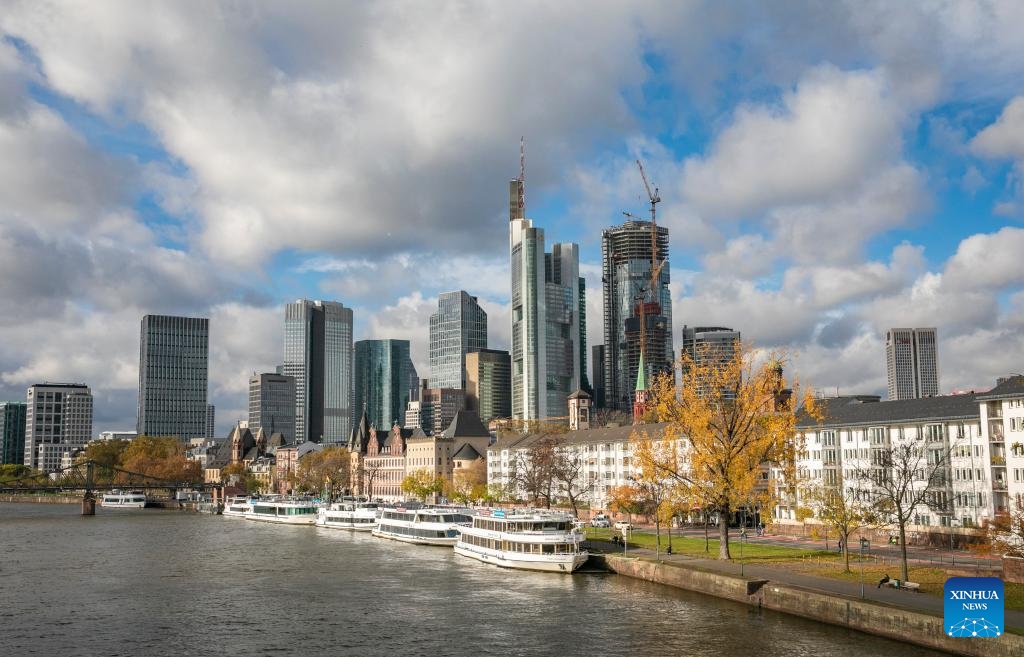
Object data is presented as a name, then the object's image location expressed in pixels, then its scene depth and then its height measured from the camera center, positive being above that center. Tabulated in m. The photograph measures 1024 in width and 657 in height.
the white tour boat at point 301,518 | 193.62 -11.54
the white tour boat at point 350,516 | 175.14 -10.44
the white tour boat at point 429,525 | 139.00 -9.69
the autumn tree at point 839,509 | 81.94 -5.17
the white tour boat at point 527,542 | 98.69 -8.94
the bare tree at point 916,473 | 107.62 -1.98
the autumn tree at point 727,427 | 87.19 +2.58
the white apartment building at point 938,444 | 100.81 +1.26
